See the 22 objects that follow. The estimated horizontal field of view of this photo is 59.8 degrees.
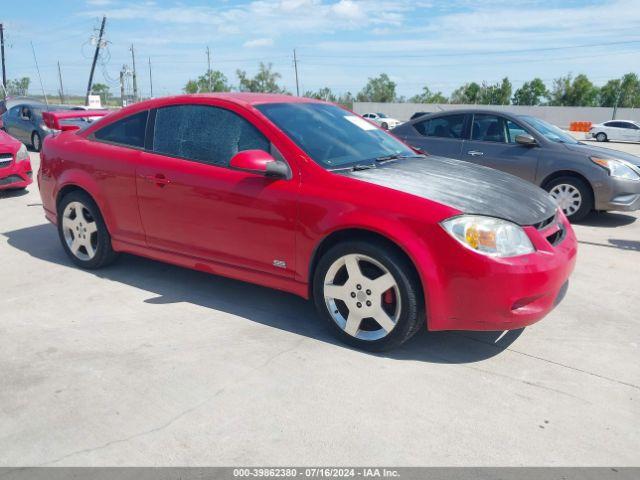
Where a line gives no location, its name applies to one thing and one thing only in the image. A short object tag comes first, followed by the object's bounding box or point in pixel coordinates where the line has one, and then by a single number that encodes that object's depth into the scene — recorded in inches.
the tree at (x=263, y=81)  2728.8
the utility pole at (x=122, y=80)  1923.0
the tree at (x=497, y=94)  2733.8
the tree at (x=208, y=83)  2662.4
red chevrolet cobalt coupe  126.3
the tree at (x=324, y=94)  2898.6
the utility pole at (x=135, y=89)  2266.2
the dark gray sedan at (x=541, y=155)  274.7
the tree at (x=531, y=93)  2743.6
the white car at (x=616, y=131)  1286.9
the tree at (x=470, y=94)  2819.9
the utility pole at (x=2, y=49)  2239.2
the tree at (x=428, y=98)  3169.3
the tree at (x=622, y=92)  2442.2
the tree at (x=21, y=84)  2563.0
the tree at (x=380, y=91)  3265.3
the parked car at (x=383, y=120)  1633.1
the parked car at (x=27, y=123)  616.4
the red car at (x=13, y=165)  337.1
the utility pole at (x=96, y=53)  2257.6
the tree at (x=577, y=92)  2551.7
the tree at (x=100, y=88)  3631.9
